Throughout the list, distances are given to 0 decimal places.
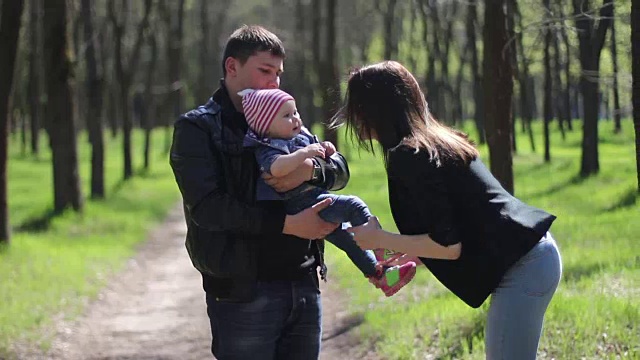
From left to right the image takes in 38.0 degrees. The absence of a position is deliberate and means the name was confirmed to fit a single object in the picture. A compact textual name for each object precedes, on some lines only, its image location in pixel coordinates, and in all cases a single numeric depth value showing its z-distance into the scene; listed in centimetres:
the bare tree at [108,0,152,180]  2491
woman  353
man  344
